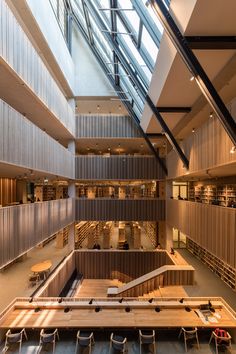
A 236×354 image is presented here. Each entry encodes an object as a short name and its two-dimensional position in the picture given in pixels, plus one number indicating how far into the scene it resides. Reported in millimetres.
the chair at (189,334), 7373
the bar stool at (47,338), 7215
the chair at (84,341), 7168
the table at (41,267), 10602
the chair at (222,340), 7144
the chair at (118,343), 7009
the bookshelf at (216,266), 10414
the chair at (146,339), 7225
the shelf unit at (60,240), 16688
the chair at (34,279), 10602
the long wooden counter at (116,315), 7797
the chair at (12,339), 7141
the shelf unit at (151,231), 18047
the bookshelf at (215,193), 10766
